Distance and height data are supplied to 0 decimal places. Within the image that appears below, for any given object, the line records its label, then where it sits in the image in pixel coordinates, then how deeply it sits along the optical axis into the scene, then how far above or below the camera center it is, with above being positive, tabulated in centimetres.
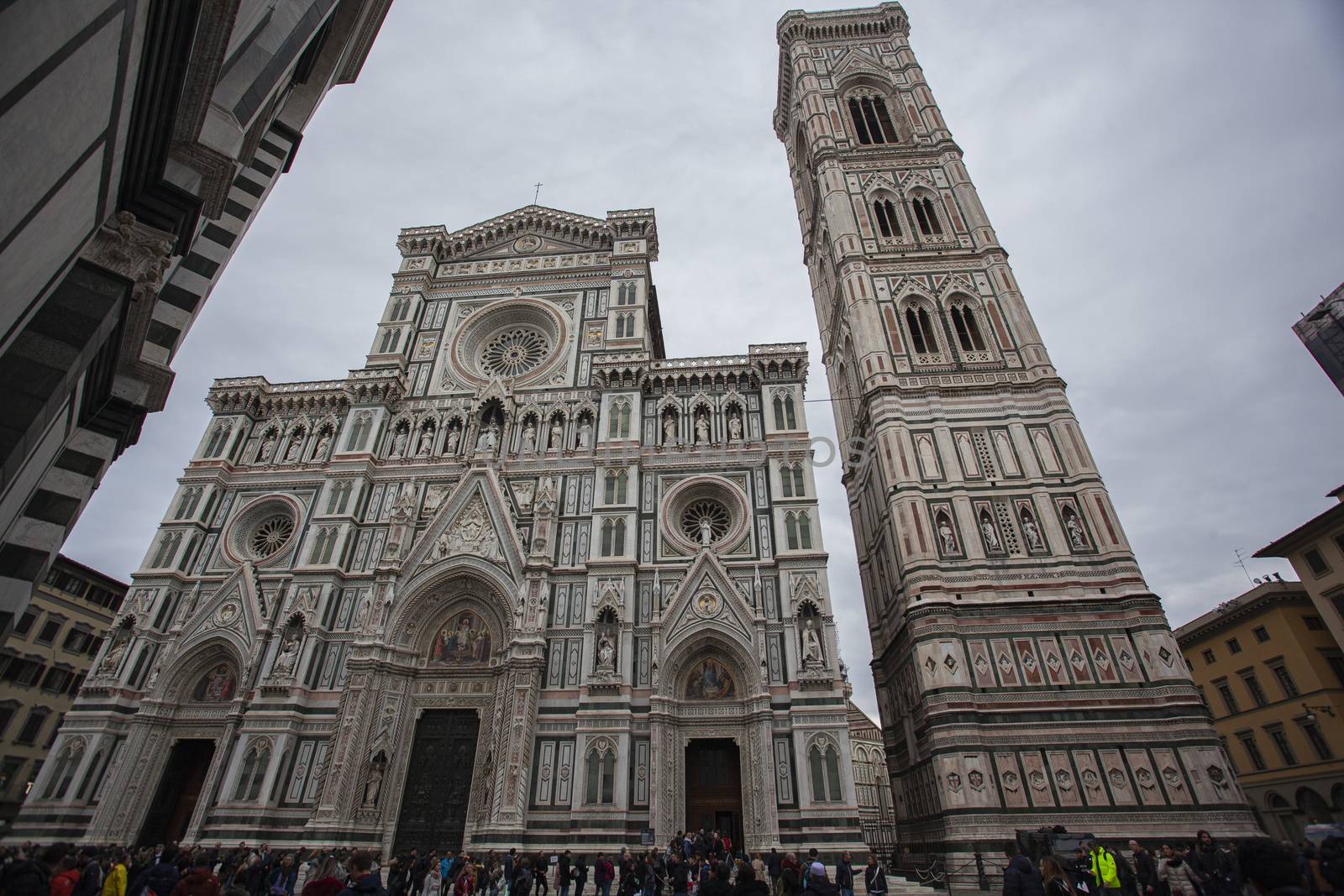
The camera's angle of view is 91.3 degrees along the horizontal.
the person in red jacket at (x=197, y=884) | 513 -17
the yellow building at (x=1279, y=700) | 2334 +525
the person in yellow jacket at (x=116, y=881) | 826 -23
